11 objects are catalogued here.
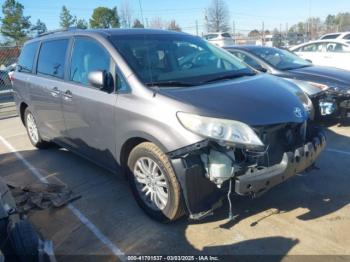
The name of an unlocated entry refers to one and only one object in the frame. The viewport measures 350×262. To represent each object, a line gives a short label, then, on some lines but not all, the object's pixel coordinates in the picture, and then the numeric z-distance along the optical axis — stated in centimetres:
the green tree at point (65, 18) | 5259
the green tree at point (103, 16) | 4491
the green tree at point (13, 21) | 4128
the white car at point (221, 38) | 3029
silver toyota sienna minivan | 311
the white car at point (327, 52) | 1158
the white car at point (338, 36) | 1662
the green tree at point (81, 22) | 4748
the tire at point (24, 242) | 232
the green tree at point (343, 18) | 6794
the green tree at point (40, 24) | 5269
